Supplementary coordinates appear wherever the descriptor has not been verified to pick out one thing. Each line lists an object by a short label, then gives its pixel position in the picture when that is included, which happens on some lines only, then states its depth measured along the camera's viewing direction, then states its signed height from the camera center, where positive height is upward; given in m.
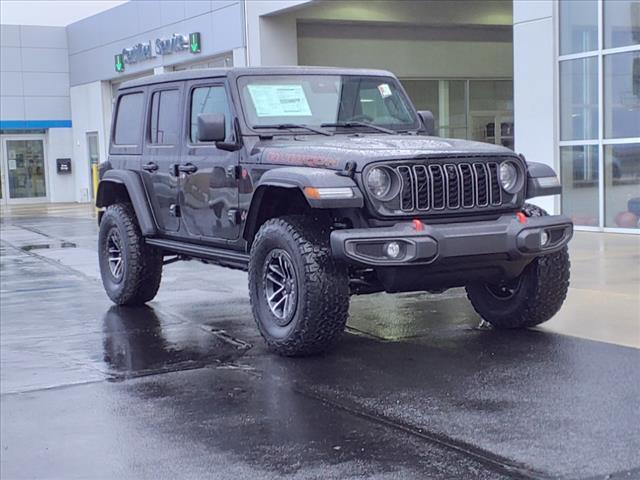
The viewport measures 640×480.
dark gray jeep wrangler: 6.16 -0.25
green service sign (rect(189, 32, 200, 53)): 24.41 +3.40
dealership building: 13.88 +2.27
